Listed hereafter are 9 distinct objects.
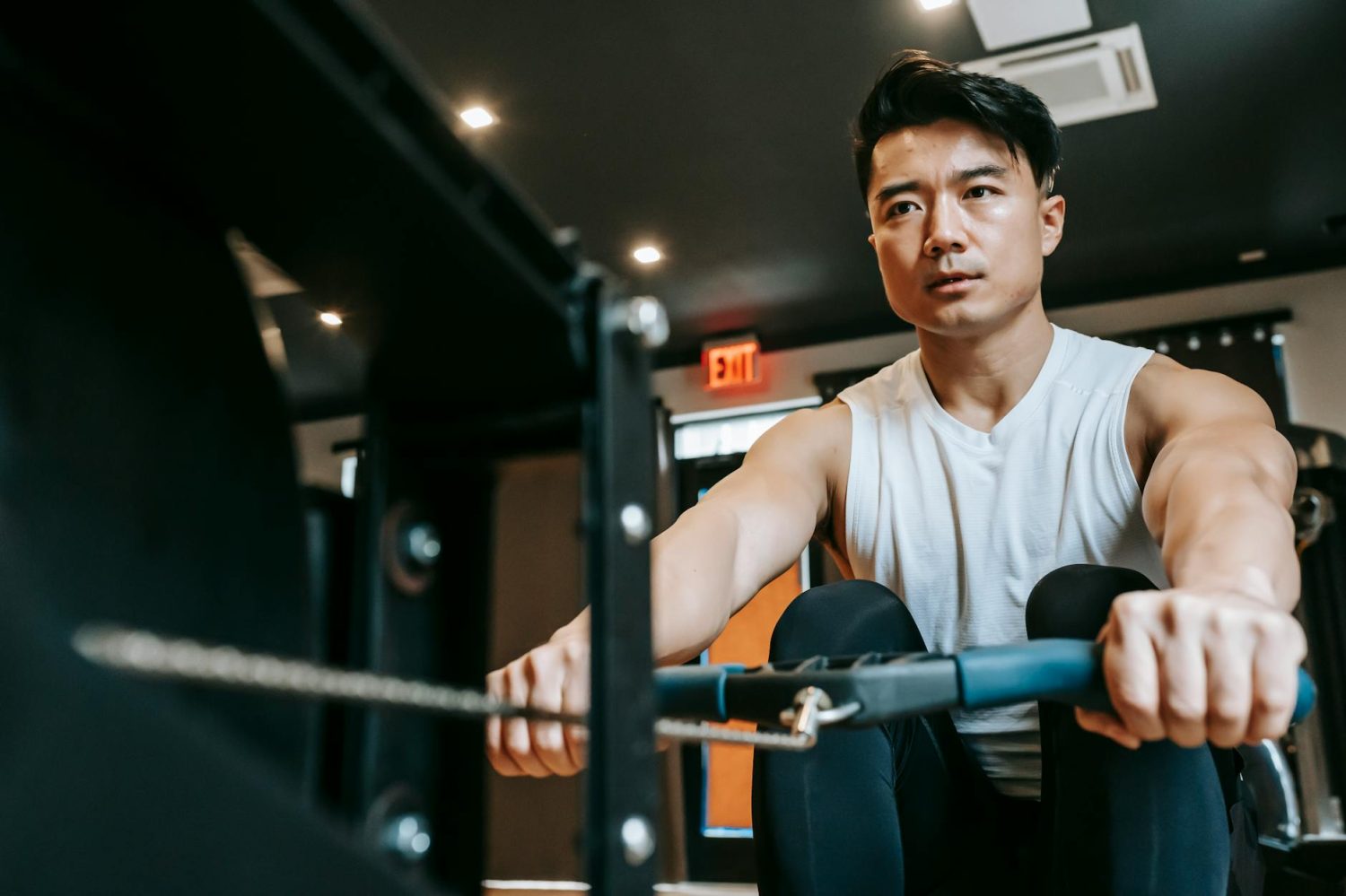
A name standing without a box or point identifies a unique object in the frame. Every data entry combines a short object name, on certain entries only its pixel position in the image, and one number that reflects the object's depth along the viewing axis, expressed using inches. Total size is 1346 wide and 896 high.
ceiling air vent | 102.7
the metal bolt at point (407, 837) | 13.9
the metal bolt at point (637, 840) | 13.0
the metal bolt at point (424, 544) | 14.8
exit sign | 173.6
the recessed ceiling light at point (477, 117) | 114.3
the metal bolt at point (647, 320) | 14.6
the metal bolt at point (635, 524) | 13.9
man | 21.6
